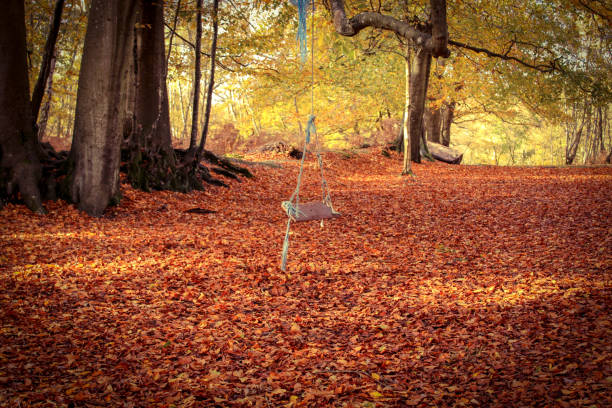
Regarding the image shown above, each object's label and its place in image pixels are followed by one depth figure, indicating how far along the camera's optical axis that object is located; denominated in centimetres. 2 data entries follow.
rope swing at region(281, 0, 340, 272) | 551
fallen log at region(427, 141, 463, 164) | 1864
